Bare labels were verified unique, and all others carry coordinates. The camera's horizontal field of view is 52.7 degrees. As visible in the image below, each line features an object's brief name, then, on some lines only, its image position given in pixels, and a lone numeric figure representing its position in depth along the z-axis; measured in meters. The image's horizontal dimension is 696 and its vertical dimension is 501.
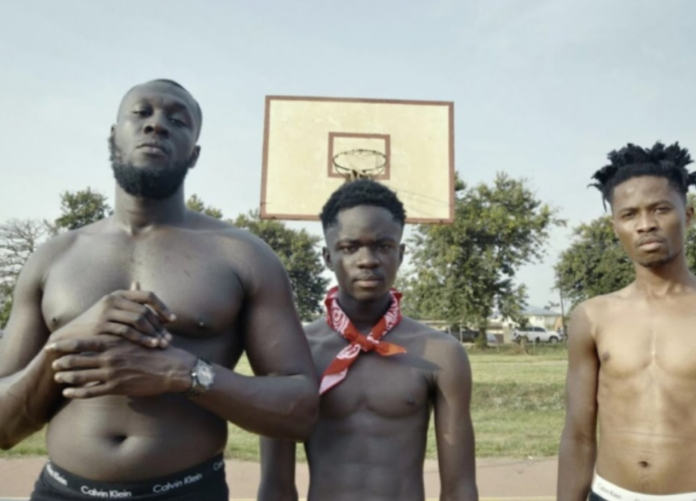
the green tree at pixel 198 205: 40.47
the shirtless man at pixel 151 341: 1.80
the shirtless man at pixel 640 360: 2.58
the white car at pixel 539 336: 49.38
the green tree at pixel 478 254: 34.97
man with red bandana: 2.51
